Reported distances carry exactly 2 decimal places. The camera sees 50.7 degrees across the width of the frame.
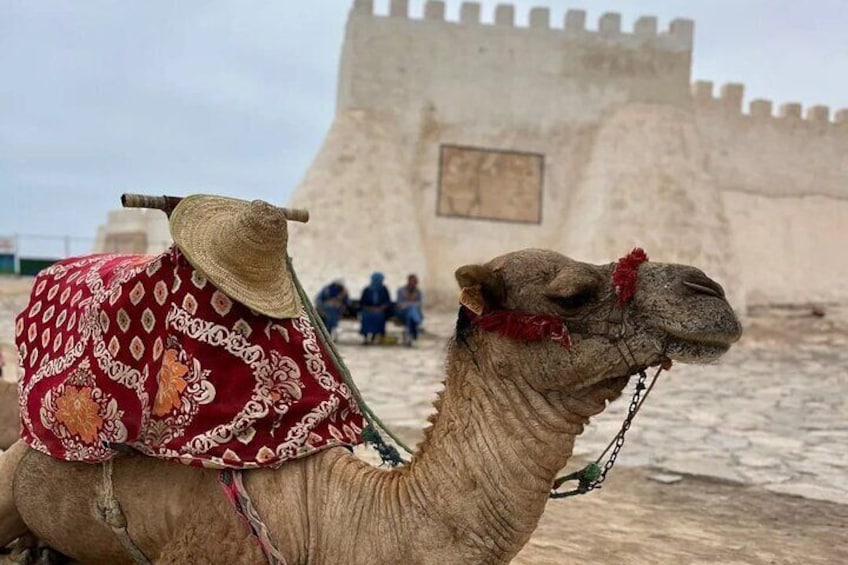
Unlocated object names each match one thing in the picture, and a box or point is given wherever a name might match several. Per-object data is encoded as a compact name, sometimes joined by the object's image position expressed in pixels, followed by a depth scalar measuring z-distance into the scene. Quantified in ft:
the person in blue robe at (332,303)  39.50
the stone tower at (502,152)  55.26
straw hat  7.42
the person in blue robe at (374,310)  40.01
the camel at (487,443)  5.99
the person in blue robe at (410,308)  40.47
